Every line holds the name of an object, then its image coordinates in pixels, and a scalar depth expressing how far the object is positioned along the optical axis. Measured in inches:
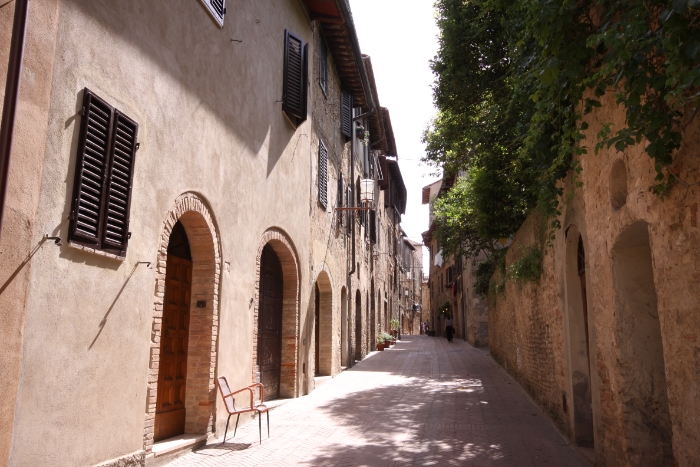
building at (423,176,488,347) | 971.3
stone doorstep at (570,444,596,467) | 235.1
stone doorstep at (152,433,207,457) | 226.2
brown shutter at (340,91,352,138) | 609.2
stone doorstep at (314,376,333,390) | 471.7
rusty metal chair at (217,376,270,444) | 263.7
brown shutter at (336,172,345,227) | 589.0
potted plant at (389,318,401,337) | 1110.4
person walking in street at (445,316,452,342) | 1177.4
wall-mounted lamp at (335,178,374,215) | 515.8
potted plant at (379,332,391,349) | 919.2
